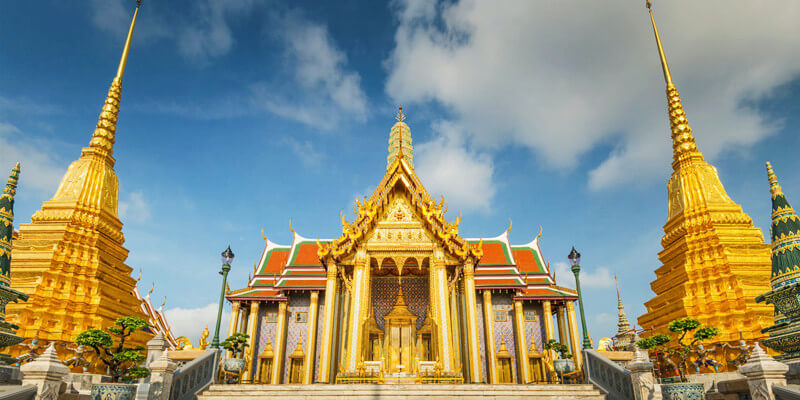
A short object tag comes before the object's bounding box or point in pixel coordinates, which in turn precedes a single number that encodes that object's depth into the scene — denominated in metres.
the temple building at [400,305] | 16.17
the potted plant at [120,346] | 11.34
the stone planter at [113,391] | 8.56
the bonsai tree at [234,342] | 15.50
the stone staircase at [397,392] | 10.41
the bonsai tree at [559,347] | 17.36
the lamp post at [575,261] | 14.51
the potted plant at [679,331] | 13.37
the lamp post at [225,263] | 14.72
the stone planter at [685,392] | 8.83
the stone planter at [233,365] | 13.30
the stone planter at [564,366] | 14.41
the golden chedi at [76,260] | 16.38
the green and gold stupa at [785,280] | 7.44
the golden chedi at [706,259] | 16.89
